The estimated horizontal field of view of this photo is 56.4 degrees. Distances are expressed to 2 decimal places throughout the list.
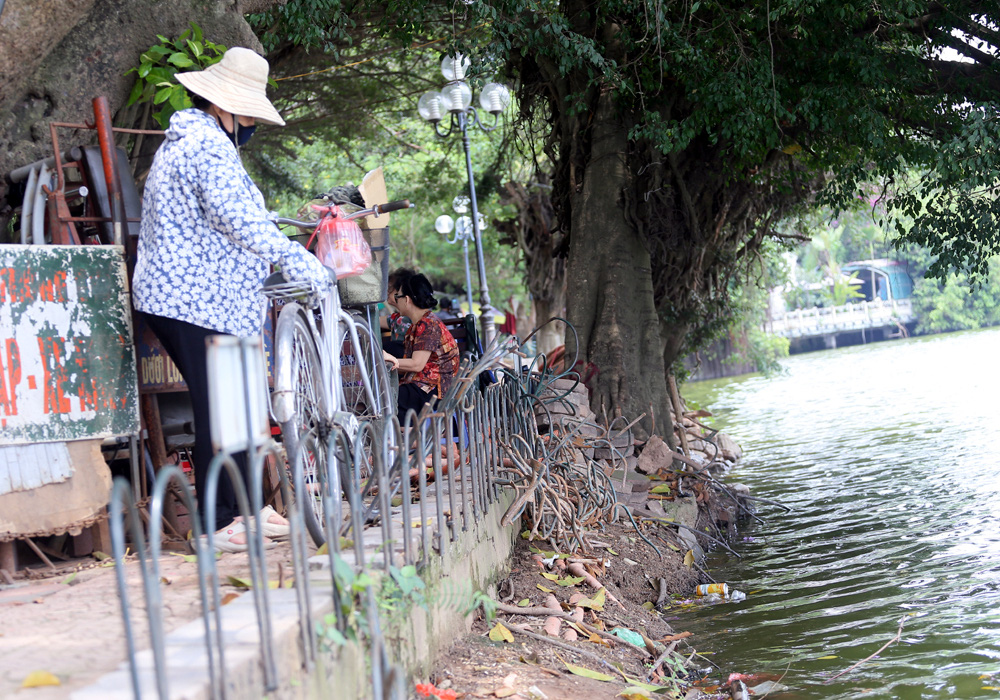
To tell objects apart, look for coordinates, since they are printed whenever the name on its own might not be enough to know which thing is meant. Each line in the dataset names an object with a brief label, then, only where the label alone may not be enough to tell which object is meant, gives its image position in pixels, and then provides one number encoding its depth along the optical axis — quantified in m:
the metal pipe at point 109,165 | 3.75
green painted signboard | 3.25
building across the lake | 45.50
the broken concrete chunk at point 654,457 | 7.76
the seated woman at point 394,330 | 6.77
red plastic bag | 3.88
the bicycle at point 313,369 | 3.19
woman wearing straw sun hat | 3.29
